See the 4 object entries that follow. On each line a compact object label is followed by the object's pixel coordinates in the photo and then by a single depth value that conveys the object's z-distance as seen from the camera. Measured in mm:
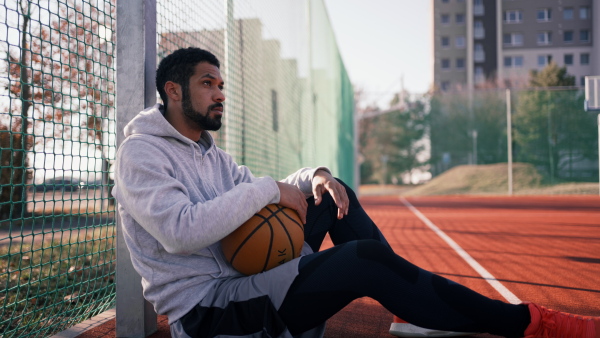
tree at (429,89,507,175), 21672
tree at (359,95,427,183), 35375
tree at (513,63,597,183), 18422
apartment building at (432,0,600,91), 40281
